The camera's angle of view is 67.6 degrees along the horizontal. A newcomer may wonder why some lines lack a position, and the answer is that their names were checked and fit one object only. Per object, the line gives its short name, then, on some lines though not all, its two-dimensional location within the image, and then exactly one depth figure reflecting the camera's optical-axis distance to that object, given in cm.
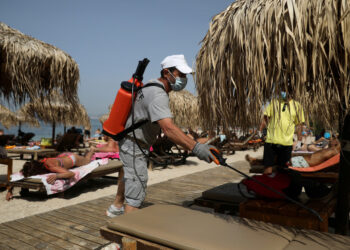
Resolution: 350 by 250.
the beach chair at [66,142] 1034
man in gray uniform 238
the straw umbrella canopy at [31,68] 504
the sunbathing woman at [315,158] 302
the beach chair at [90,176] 488
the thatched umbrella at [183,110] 1437
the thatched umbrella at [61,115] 1559
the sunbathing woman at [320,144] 811
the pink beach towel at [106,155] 755
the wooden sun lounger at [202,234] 161
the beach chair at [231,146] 1334
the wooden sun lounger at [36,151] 912
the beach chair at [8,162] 545
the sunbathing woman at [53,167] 509
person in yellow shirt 418
